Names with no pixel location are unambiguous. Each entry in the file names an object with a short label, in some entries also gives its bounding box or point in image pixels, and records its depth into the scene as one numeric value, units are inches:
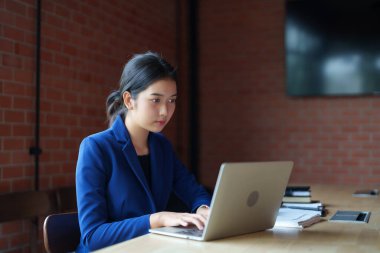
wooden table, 50.3
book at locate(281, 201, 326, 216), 77.0
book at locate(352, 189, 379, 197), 104.1
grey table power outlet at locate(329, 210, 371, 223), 69.3
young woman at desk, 60.4
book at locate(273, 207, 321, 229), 63.9
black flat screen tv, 160.4
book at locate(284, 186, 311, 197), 87.0
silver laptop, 51.3
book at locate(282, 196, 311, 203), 85.9
